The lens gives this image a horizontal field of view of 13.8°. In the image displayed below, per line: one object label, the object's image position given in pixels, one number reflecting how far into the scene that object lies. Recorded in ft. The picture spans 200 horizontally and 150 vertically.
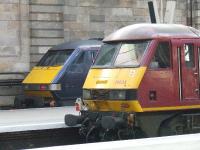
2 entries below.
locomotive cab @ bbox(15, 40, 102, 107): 75.64
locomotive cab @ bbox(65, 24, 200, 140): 47.87
